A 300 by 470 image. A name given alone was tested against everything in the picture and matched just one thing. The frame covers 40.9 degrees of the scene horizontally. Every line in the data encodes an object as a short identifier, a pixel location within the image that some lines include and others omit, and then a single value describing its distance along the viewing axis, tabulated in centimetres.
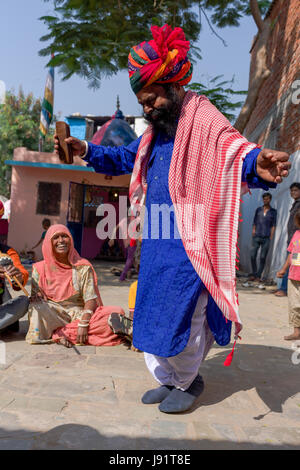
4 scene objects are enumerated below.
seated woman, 392
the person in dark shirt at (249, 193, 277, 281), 914
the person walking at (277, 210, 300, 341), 437
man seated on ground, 378
